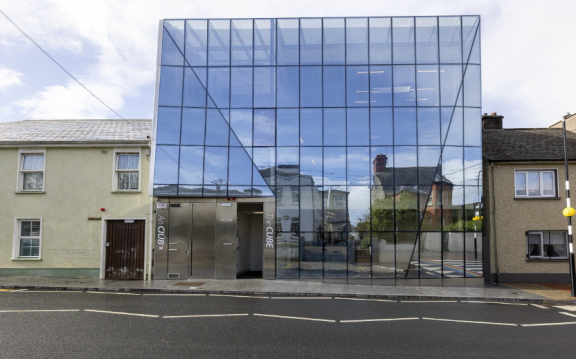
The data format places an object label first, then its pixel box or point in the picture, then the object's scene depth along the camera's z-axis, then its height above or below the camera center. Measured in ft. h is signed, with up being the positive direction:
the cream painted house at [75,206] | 52.60 +1.54
